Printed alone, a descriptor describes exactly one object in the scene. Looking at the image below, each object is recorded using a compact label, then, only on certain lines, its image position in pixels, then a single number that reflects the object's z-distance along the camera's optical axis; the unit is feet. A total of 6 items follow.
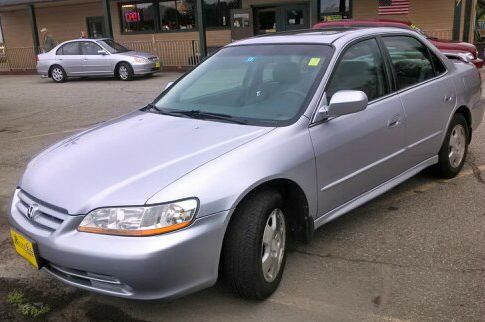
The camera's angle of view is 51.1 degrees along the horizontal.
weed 10.28
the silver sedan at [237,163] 8.75
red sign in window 72.69
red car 36.35
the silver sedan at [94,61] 55.42
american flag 54.08
